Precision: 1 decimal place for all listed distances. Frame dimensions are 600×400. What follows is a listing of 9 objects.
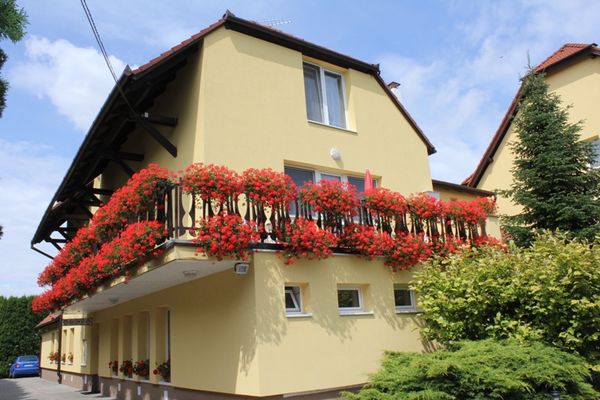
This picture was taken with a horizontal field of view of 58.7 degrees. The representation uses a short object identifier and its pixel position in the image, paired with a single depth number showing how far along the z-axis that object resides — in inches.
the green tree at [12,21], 327.0
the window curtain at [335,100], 525.0
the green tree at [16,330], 1437.0
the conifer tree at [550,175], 527.8
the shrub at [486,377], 297.3
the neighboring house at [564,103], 660.7
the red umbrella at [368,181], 478.9
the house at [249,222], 353.1
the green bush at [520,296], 348.5
